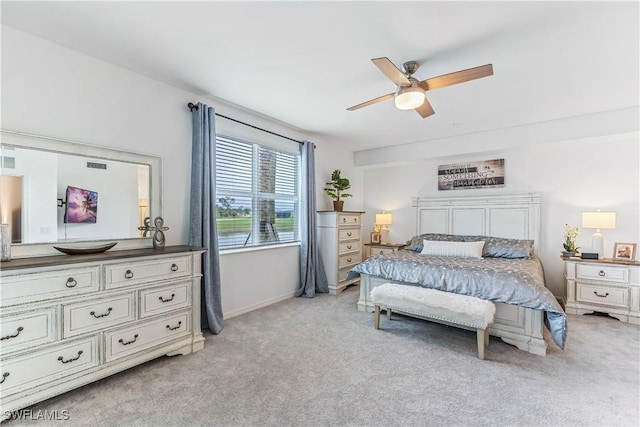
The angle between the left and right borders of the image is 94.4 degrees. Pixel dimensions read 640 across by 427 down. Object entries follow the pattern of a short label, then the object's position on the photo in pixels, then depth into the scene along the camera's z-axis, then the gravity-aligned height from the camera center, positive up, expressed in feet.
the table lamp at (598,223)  12.04 -0.41
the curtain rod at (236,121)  10.32 +3.74
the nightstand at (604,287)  11.33 -2.95
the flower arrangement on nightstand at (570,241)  13.05 -1.29
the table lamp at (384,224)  18.10 -0.68
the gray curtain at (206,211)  10.20 +0.07
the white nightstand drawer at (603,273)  11.49 -2.37
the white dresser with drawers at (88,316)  5.86 -2.41
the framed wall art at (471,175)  15.75 +2.13
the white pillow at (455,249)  13.05 -1.62
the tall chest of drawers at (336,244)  15.87 -1.71
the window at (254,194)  12.00 +0.85
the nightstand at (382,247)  17.12 -2.01
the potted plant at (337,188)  16.28 +1.41
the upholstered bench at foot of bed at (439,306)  8.38 -2.84
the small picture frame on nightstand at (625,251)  12.20 -1.58
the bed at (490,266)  8.80 -1.93
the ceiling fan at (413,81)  6.88 +3.37
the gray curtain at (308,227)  14.99 -0.74
